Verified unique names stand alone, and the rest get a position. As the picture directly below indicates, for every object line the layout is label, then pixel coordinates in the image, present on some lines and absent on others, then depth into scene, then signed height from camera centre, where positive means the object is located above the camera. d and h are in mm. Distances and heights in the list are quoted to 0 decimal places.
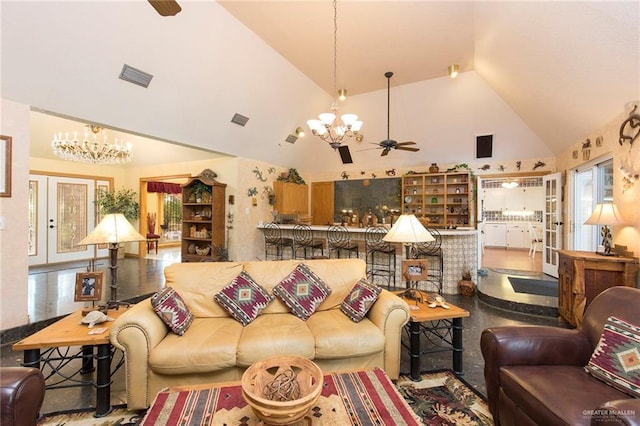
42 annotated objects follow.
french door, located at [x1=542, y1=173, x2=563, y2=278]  5301 -118
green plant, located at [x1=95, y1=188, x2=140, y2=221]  7504 +296
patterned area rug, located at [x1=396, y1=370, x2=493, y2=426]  1890 -1331
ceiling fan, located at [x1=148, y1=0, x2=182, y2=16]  2135 +1587
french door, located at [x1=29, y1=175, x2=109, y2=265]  6584 -79
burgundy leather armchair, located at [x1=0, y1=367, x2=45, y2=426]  1324 -869
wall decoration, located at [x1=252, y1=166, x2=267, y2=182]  6699 +965
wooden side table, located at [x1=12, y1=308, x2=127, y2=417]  1862 -848
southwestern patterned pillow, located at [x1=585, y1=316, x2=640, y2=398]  1433 -749
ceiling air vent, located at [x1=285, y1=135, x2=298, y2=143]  6744 +1809
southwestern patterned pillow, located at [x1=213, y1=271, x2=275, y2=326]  2416 -725
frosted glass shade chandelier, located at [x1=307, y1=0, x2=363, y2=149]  3814 +1274
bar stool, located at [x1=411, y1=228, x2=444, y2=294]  4820 -675
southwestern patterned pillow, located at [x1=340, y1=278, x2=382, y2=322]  2404 -732
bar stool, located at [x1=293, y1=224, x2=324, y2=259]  5754 -545
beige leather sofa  1940 -898
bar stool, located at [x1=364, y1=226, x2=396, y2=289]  4946 -747
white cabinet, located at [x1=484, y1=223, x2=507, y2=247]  9445 -636
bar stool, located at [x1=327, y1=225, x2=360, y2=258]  5379 -512
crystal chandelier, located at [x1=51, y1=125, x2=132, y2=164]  5596 +1313
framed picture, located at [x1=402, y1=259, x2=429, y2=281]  2785 -530
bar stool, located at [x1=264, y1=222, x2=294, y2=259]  6211 -562
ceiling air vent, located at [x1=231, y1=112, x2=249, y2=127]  5254 +1773
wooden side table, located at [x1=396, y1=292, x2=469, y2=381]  2336 -929
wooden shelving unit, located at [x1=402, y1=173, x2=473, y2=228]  6688 +432
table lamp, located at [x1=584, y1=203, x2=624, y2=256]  3043 -22
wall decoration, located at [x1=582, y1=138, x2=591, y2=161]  4203 +988
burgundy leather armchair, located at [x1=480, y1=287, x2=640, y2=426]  1369 -877
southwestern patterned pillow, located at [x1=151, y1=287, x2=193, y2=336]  2123 -727
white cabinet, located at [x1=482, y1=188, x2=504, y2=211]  9688 +576
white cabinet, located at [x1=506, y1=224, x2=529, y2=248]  9047 -642
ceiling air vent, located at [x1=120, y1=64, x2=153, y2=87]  3555 +1760
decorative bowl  1211 -805
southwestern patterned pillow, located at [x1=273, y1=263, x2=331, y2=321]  2537 -698
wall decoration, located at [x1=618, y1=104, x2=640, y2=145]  2981 +947
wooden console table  2984 -651
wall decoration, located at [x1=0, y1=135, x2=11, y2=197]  2988 +495
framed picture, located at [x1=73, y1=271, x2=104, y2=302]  2336 -586
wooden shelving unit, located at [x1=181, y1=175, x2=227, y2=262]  6125 -104
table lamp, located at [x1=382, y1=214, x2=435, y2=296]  2696 -168
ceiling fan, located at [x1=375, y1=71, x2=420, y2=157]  5012 +1240
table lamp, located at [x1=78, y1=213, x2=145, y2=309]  2377 -183
